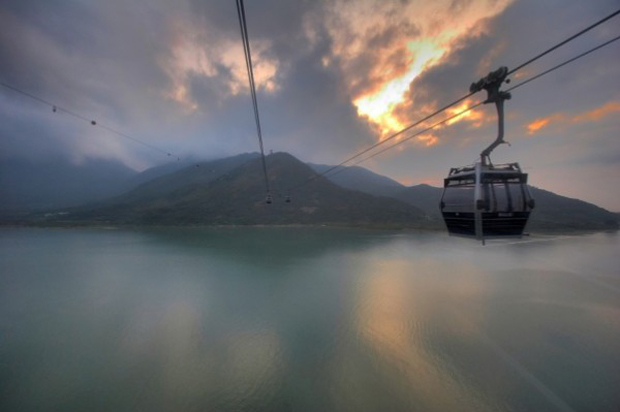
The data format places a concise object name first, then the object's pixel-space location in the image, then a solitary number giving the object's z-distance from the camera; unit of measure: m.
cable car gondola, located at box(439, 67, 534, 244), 6.43
